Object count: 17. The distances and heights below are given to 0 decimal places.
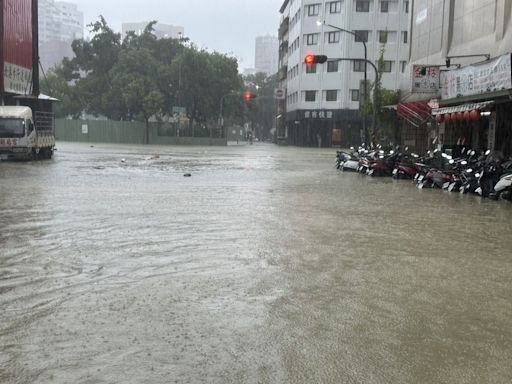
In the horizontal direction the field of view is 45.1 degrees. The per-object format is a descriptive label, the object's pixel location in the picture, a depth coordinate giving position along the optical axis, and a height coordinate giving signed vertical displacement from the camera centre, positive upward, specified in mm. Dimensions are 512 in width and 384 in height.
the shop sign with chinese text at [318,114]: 66444 +2037
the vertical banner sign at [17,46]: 29062 +3922
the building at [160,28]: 160125 +27303
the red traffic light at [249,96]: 51012 +2918
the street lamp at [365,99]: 31831 +1883
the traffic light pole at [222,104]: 64994 +2759
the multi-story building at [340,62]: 64125 +7676
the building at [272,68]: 195675 +20399
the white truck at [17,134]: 25641 -367
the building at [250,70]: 189238 +19011
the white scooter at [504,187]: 14211 -1130
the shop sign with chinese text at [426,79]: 24469 +2268
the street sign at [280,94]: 78625 +4858
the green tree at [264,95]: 105625 +6388
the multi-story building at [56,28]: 141875 +26533
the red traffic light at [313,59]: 26891 +3259
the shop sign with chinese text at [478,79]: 17062 +1845
